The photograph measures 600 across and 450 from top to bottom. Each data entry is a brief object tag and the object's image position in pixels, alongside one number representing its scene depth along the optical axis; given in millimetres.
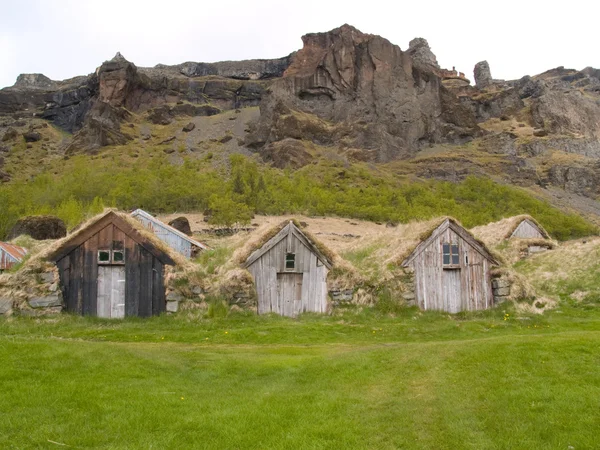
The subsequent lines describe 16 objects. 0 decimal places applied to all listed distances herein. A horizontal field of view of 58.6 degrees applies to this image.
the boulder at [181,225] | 49834
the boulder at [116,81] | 156375
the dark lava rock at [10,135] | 148625
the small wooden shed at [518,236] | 35219
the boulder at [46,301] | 20750
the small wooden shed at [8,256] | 27925
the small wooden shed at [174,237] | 33844
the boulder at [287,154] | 111062
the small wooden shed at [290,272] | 23219
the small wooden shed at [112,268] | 21531
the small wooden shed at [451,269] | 24188
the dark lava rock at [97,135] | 131875
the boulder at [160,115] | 157262
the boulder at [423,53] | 190375
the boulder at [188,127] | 150000
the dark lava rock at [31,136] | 149000
